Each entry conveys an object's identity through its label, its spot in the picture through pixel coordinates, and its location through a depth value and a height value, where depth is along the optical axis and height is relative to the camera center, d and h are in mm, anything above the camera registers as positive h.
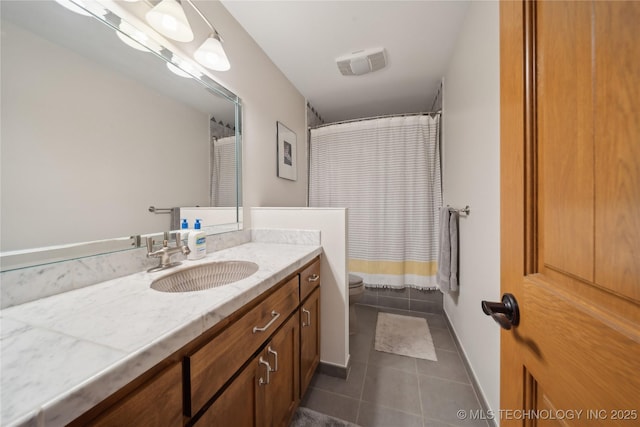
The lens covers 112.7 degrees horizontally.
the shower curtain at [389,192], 2084 +218
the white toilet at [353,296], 1720 -674
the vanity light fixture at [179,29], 869 +807
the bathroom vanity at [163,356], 311 -263
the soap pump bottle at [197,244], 1006 -148
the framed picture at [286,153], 1870 +556
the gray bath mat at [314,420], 1034 -1029
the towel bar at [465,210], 1332 +20
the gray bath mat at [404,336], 1571 -1011
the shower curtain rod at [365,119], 2128 +1003
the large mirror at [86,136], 587 +270
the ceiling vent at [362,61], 1659 +1241
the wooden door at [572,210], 254 +5
